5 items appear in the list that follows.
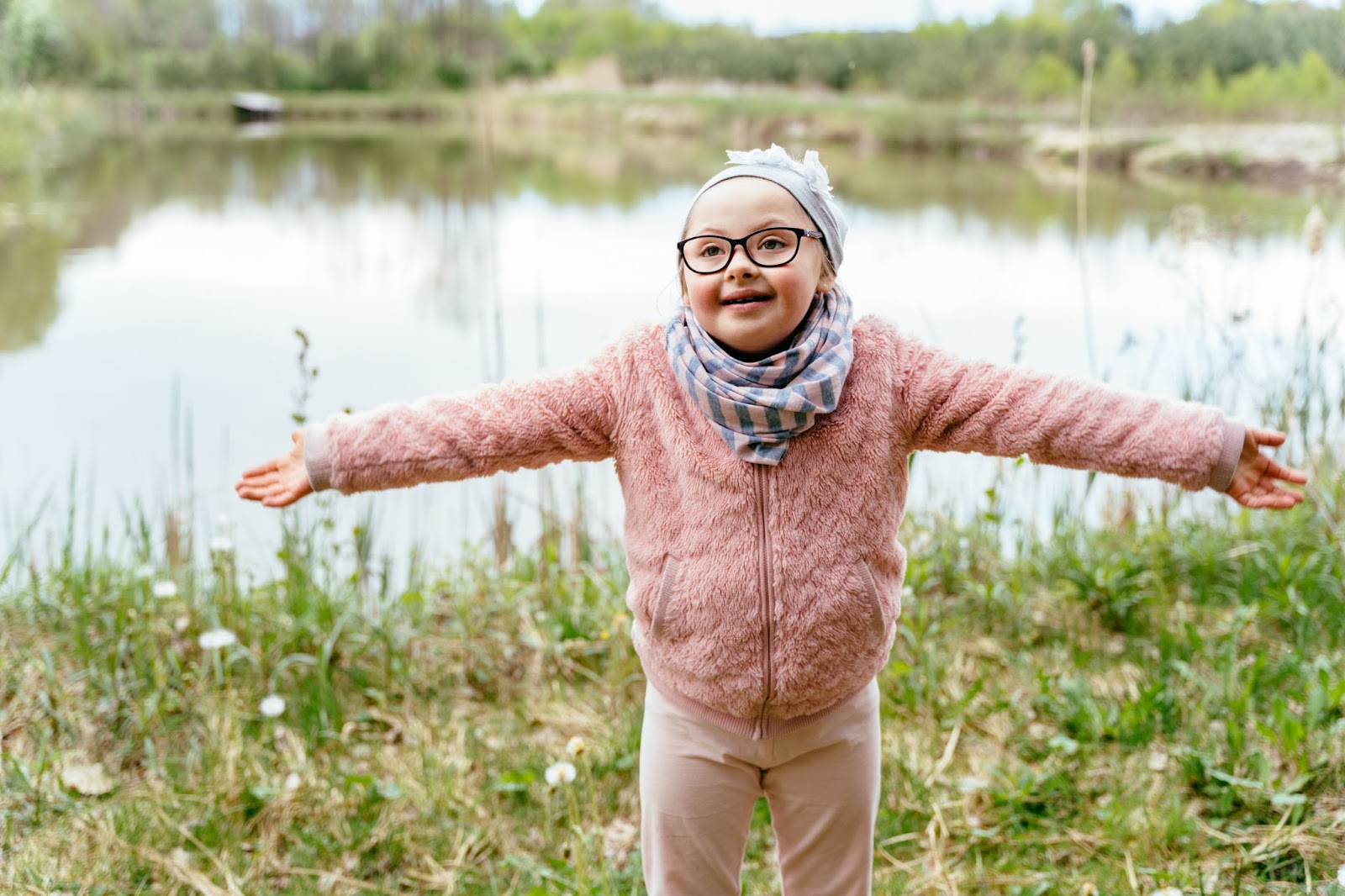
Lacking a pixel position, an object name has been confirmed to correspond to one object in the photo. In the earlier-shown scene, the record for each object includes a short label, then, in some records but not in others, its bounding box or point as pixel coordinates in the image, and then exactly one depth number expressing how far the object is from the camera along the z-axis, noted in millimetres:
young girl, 1233
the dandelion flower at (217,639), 2051
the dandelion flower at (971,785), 1947
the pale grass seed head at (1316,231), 2672
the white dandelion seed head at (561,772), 1459
